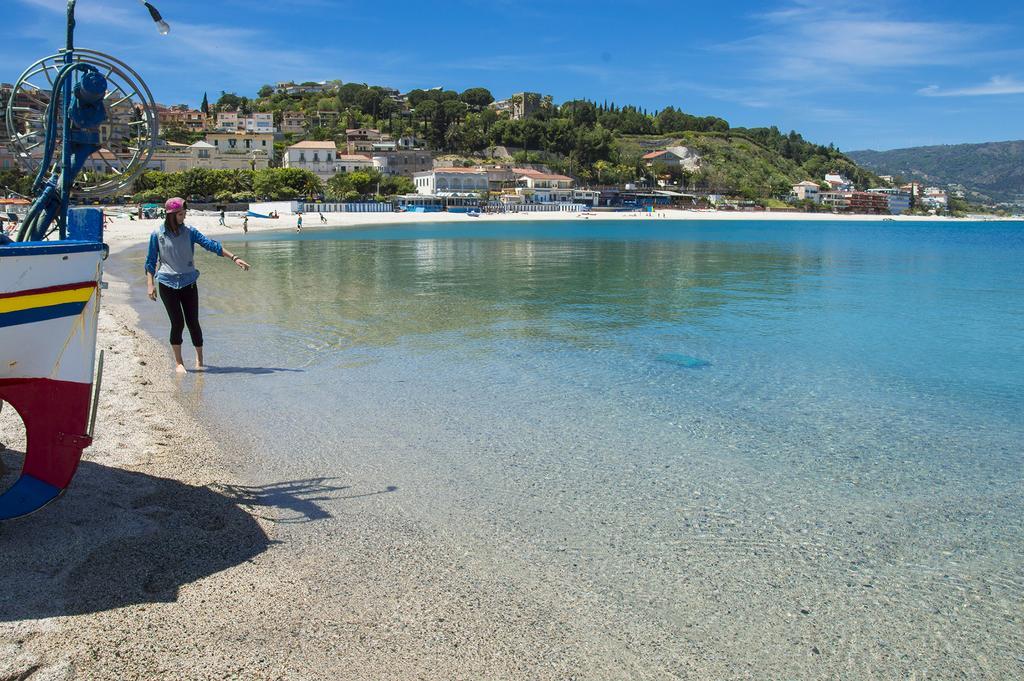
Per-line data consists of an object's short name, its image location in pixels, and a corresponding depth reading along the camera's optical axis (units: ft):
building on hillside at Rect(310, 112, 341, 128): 624.59
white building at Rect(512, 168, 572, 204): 479.00
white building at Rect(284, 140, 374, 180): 428.15
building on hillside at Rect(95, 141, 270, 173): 387.96
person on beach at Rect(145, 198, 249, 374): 28.96
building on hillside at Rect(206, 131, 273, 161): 435.53
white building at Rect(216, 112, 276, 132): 565.12
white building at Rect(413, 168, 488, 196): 438.40
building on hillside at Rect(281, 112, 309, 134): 605.73
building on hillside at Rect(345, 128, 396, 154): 499.51
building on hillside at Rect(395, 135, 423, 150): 536.83
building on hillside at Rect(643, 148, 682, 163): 635.05
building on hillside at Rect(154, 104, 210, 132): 577.43
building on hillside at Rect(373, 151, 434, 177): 463.01
